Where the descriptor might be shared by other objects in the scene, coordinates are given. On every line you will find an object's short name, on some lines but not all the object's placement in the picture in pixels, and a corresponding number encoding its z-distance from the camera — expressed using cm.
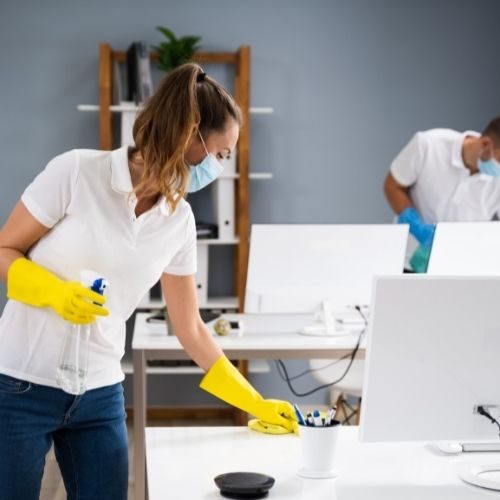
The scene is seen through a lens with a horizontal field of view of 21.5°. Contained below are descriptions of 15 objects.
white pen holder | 287
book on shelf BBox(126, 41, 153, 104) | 620
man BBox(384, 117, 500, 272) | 572
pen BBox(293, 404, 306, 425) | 291
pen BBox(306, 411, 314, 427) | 290
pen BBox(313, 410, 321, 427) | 291
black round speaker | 272
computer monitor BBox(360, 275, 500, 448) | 272
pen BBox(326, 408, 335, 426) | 292
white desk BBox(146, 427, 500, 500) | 277
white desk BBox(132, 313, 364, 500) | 423
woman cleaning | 284
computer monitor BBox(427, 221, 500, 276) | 428
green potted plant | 629
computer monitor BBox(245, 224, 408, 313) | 432
